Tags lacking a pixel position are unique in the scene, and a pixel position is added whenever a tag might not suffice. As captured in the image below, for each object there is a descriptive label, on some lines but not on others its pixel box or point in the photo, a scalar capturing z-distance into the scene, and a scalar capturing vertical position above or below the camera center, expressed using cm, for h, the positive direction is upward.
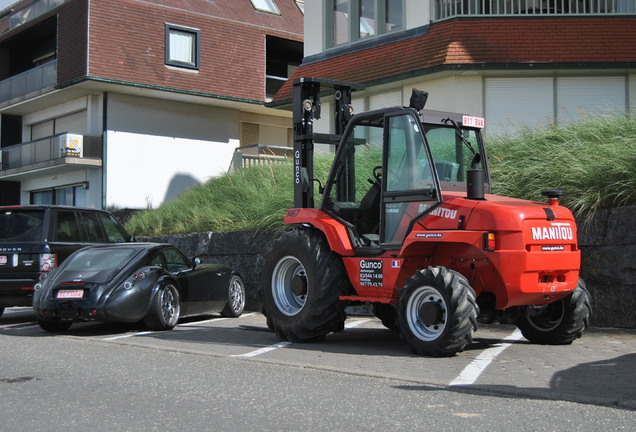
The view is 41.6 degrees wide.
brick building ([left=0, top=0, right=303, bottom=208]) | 3250 +653
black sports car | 1165 -49
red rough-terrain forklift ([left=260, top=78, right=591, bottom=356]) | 879 +13
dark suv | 1332 +23
